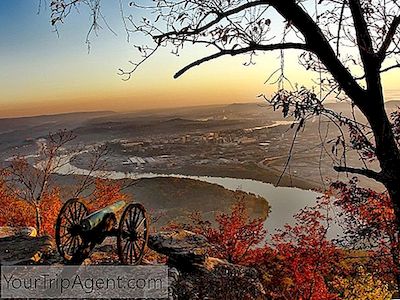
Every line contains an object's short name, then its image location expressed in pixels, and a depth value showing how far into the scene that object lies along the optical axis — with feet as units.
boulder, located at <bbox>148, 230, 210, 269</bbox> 23.75
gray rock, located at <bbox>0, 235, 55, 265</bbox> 19.20
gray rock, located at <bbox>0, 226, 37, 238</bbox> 24.54
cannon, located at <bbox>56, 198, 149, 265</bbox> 17.31
